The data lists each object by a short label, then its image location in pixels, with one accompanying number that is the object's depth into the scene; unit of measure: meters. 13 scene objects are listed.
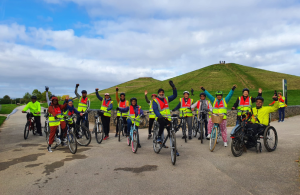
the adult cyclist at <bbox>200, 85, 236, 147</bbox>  8.48
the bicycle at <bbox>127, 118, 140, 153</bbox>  7.73
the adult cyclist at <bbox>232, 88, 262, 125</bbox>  8.66
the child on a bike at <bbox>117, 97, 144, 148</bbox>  9.15
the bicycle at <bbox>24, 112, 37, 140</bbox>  11.26
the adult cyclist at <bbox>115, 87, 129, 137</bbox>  10.52
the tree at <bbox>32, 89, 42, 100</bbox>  125.47
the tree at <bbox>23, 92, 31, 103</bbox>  152.88
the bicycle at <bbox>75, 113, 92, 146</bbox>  9.12
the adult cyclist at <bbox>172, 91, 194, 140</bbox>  10.27
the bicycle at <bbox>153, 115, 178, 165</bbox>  6.19
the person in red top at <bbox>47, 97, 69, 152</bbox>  8.03
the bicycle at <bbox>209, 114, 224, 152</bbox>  7.58
